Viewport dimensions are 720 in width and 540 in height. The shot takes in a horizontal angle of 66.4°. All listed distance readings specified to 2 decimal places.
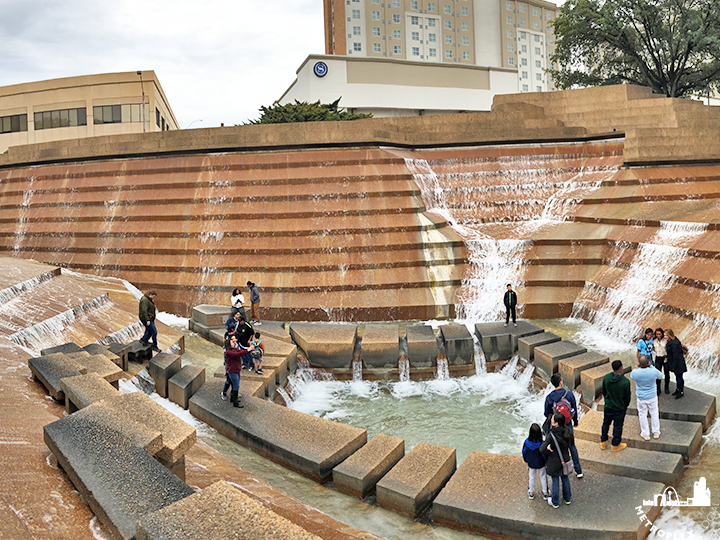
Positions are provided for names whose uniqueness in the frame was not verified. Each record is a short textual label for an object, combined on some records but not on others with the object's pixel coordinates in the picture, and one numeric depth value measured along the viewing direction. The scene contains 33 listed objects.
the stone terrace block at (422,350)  13.31
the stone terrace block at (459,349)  13.41
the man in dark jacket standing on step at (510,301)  14.12
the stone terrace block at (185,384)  10.16
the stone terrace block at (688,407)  8.52
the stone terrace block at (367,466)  7.38
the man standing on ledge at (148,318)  11.96
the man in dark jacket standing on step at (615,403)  7.55
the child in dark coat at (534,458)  6.52
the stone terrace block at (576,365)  11.01
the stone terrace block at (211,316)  15.36
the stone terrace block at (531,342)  12.70
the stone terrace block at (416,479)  6.91
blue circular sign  40.59
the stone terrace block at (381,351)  13.37
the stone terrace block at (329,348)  13.48
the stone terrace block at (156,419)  6.23
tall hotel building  59.03
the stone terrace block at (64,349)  10.23
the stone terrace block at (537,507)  6.16
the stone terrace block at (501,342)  13.59
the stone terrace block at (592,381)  10.36
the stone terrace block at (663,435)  7.71
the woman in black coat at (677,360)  8.88
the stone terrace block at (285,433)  7.93
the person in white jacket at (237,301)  13.76
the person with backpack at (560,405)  6.78
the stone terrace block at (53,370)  8.27
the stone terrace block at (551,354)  11.58
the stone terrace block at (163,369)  10.68
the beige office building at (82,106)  42.84
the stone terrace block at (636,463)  7.09
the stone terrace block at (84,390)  7.36
